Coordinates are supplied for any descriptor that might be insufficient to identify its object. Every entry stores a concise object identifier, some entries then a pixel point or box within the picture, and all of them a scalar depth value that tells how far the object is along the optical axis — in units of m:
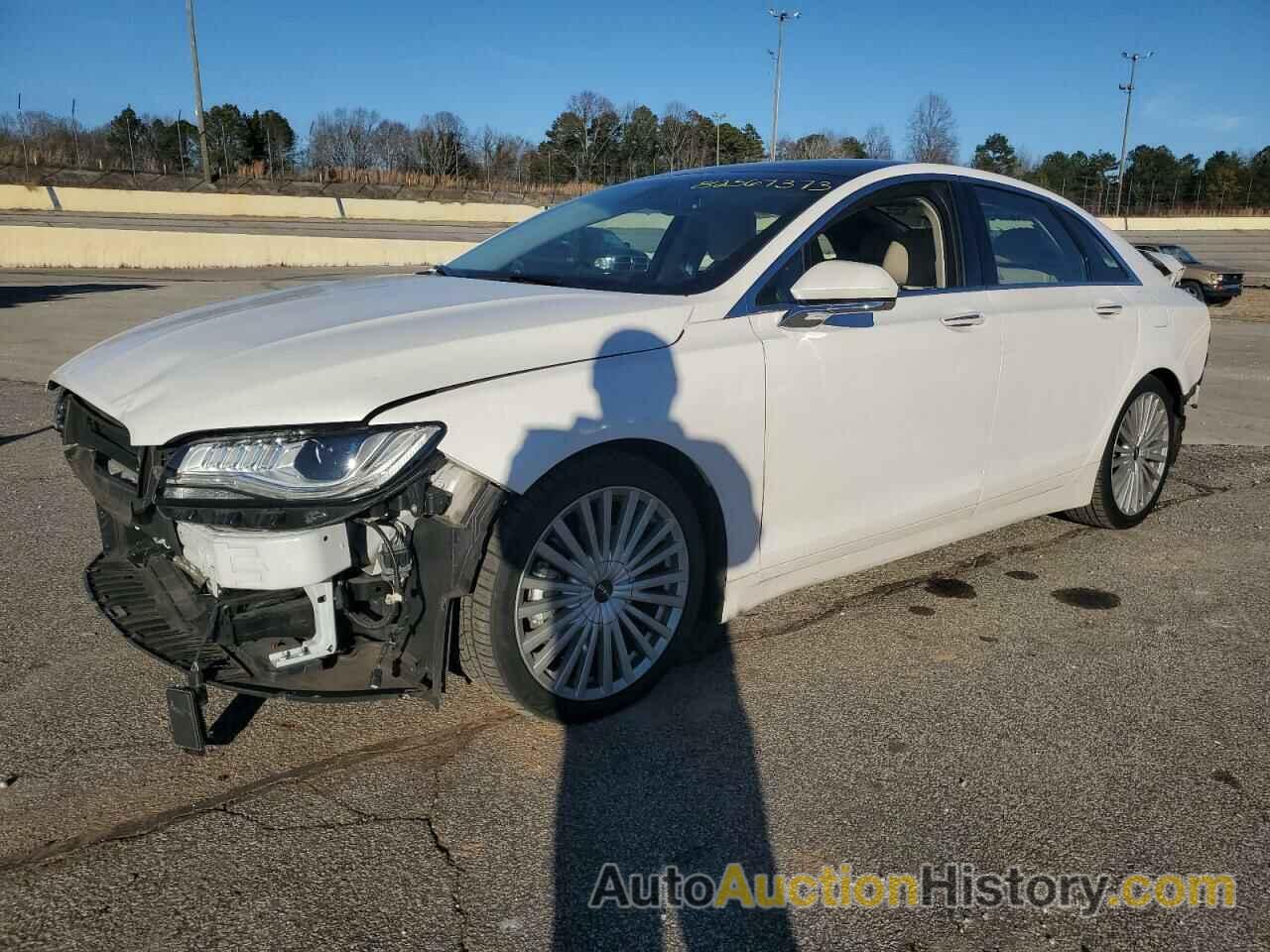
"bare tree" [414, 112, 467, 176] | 74.81
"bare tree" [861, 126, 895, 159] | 56.12
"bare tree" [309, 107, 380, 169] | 72.81
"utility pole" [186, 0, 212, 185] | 48.61
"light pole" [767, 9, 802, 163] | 50.62
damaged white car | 2.65
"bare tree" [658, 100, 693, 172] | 83.06
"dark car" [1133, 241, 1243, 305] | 20.75
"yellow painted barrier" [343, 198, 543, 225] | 53.38
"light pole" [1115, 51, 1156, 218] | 70.06
